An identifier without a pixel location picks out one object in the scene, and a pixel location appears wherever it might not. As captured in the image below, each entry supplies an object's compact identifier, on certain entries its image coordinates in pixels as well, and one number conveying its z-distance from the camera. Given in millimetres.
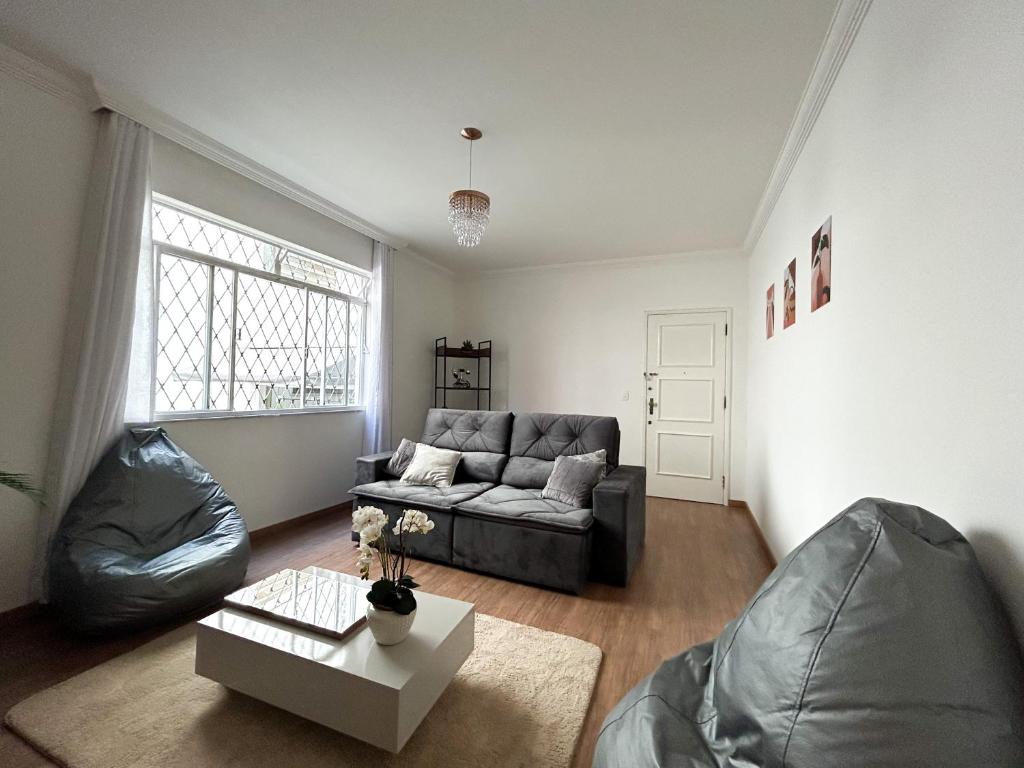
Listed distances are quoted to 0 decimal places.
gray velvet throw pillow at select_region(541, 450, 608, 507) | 2684
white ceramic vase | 1378
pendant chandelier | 2449
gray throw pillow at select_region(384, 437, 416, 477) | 3258
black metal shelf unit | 5031
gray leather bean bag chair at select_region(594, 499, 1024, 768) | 637
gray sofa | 2430
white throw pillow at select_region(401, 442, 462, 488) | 3090
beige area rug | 1301
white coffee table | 1242
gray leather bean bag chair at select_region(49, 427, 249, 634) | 1796
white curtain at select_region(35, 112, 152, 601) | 2088
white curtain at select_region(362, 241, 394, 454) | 4051
